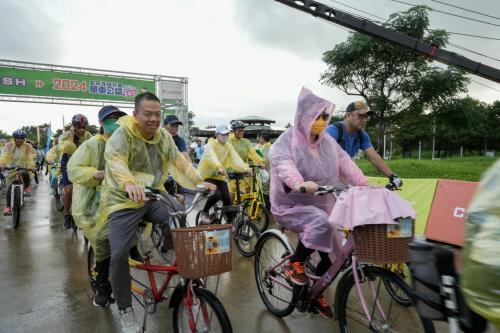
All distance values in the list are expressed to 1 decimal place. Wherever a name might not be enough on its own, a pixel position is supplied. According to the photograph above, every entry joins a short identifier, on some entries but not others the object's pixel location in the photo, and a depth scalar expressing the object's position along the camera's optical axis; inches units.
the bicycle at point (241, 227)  231.8
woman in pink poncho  123.3
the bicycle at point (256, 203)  254.2
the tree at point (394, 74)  582.2
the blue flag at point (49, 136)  693.3
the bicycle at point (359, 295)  100.3
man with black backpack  169.6
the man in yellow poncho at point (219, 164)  254.8
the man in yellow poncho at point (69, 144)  258.1
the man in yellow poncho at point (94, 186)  141.6
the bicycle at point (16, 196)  301.9
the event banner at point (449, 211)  222.4
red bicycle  99.6
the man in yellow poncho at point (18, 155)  322.7
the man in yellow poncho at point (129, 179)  117.0
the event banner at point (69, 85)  633.0
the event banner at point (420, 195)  240.8
